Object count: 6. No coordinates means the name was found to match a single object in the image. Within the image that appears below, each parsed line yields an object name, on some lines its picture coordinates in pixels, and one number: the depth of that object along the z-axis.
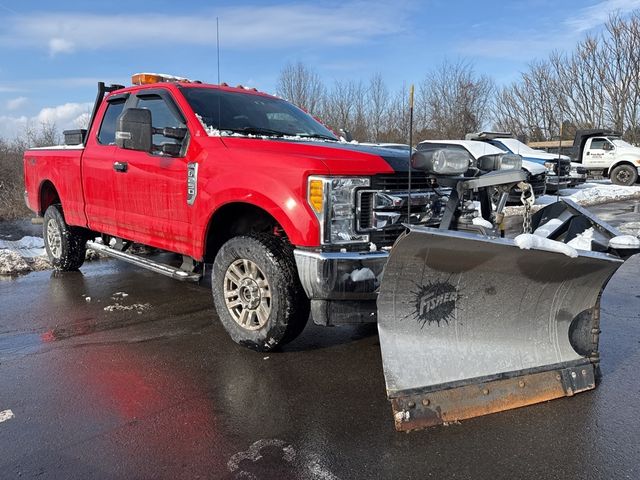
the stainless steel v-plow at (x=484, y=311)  2.95
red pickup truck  3.55
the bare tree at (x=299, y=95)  26.58
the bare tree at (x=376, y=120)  28.61
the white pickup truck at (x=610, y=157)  20.53
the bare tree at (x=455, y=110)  26.36
